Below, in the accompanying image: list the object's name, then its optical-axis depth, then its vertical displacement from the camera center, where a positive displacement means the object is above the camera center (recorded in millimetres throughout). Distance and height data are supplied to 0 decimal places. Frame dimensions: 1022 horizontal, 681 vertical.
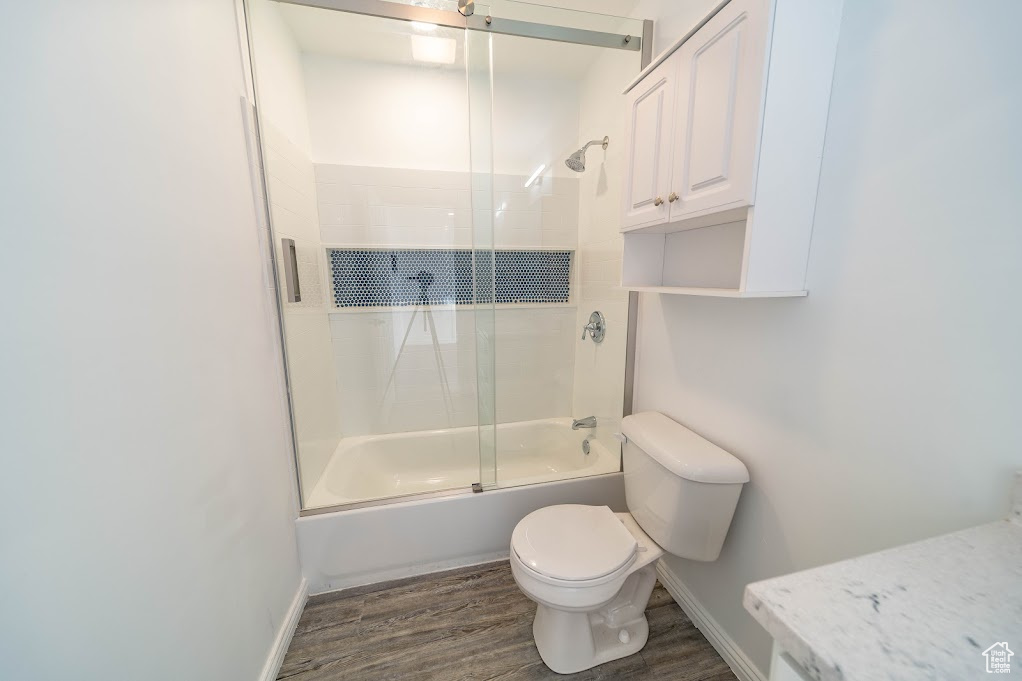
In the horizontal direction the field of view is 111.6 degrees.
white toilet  1087 -870
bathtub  1521 -1060
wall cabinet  801 +403
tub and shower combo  1548 +122
